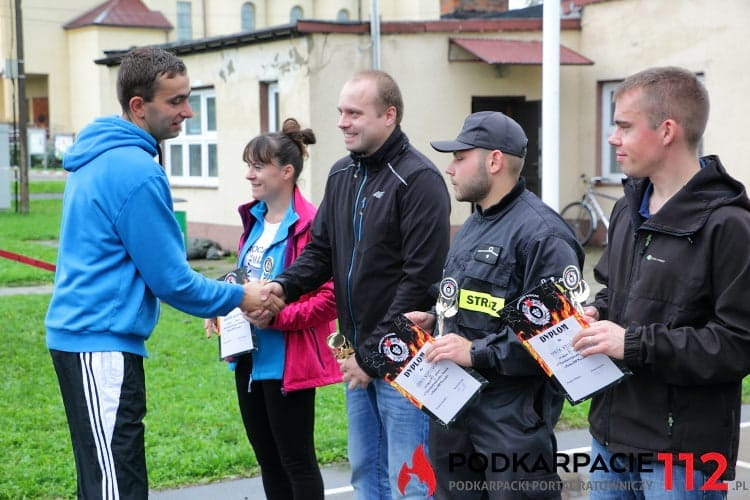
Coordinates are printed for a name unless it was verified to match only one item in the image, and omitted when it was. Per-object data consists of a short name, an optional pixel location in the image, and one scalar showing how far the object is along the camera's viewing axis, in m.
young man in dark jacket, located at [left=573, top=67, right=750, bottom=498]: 3.04
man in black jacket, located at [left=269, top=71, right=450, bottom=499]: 4.19
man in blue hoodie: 3.77
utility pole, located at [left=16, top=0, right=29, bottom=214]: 26.55
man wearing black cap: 3.60
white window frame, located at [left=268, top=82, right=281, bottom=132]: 16.59
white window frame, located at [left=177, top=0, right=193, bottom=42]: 62.22
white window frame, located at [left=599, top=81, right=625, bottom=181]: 17.06
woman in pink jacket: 4.63
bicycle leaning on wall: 16.72
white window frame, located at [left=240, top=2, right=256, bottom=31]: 62.59
